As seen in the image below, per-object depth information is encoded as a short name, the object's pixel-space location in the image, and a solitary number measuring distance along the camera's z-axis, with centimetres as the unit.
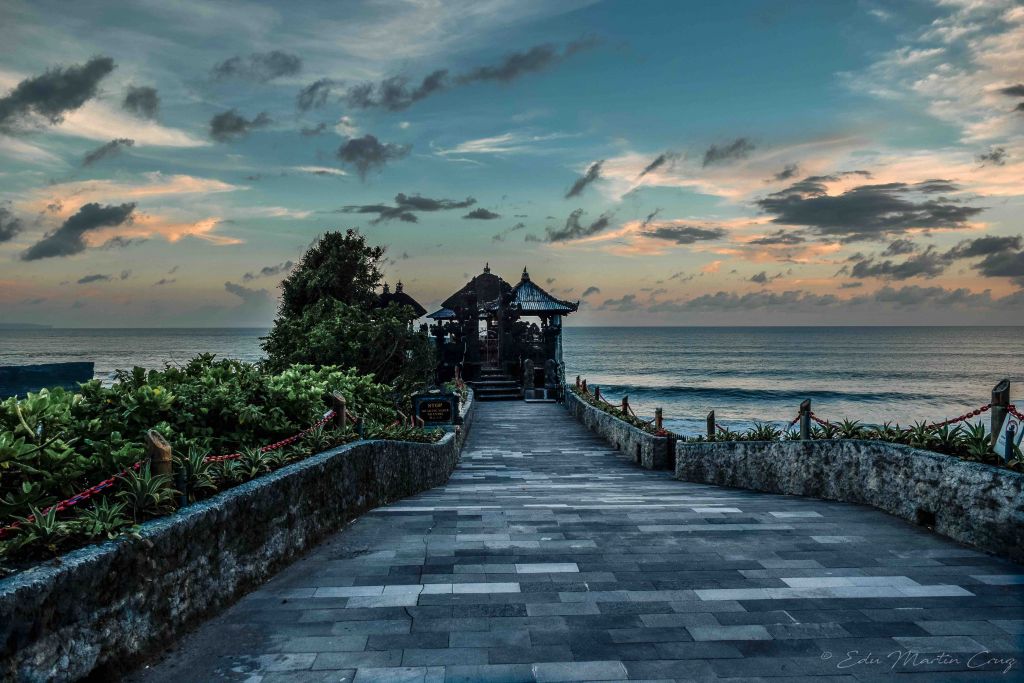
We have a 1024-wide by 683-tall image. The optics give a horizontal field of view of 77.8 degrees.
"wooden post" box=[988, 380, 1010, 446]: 754
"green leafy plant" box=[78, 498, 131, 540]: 403
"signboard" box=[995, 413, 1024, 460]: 693
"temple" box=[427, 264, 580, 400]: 3688
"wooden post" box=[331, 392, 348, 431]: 920
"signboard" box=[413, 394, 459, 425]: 1758
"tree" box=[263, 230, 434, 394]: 2058
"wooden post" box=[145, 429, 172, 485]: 490
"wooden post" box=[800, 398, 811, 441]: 1082
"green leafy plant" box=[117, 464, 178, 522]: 459
